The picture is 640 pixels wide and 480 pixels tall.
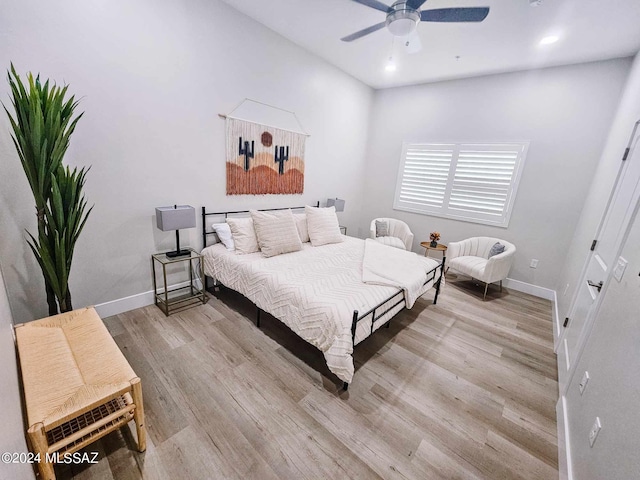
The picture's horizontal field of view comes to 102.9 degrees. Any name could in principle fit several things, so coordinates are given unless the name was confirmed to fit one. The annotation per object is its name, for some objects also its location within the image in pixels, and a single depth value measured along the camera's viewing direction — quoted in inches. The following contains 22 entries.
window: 151.5
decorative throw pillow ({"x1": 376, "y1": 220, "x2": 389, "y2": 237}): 184.5
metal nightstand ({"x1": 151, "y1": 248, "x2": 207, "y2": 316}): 106.6
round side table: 158.7
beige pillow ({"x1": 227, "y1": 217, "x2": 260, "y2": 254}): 117.3
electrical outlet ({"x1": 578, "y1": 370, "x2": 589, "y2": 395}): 59.6
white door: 70.3
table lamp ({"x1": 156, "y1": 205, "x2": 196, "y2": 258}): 96.2
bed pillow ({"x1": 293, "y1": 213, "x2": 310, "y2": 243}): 142.6
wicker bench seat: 44.3
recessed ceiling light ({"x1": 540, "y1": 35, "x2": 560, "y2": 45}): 106.4
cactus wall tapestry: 124.4
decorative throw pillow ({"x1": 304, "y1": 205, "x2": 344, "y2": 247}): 141.2
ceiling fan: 73.7
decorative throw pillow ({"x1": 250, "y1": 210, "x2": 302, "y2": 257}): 117.2
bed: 73.5
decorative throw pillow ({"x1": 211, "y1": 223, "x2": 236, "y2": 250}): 119.1
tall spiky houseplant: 59.9
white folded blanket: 95.8
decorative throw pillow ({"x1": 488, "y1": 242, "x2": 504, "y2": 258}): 144.5
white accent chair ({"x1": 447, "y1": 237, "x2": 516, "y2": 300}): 136.3
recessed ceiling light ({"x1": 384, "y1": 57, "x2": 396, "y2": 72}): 141.5
